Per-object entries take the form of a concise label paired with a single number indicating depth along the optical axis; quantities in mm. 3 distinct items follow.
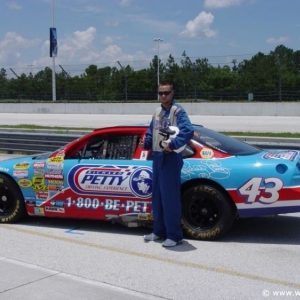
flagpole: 40812
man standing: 5758
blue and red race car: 5871
